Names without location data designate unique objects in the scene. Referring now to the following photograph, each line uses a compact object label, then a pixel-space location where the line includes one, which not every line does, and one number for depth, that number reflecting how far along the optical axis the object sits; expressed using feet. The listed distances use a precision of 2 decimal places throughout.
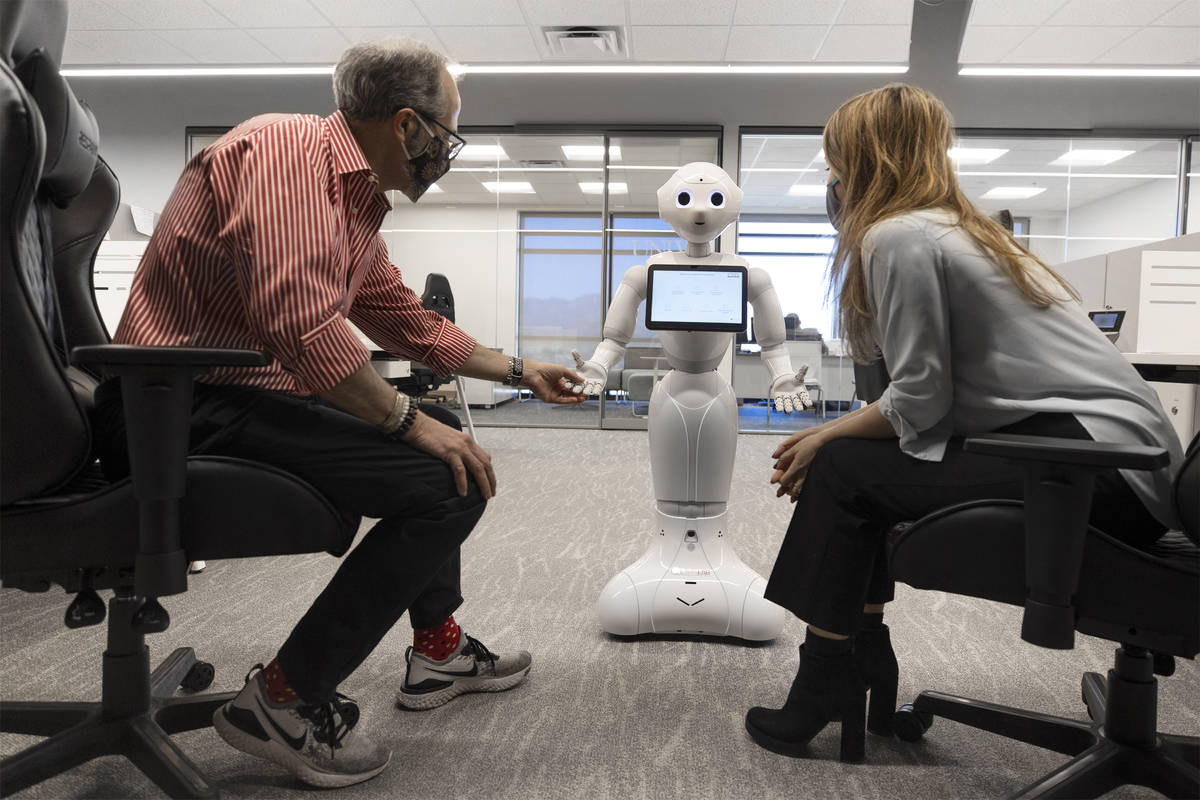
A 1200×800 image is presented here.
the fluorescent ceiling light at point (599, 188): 22.40
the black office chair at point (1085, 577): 2.89
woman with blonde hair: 3.59
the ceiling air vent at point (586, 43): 18.19
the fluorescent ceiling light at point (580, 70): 20.03
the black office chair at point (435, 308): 14.93
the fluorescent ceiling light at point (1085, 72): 19.57
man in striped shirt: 3.51
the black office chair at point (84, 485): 2.96
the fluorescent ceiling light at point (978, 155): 22.49
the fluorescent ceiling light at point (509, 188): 23.09
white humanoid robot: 6.48
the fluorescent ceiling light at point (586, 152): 22.54
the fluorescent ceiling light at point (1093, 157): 21.75
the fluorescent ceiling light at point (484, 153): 22.93
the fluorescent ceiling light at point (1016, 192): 22.18
